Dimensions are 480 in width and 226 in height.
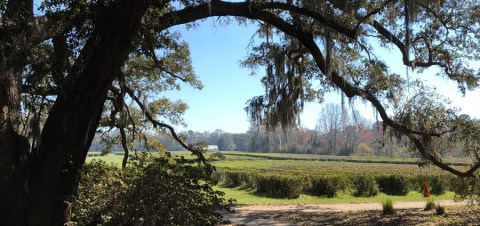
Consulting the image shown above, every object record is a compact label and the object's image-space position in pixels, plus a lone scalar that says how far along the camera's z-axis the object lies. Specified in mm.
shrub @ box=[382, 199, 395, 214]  11766
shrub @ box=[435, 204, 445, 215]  11322
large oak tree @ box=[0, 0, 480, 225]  5281
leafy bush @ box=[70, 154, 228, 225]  4684
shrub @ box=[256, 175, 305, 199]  21234
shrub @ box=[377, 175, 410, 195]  22891
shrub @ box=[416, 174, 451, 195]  23250
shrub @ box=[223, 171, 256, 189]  25625
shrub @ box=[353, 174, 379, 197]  22125
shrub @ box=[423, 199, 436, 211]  12352
